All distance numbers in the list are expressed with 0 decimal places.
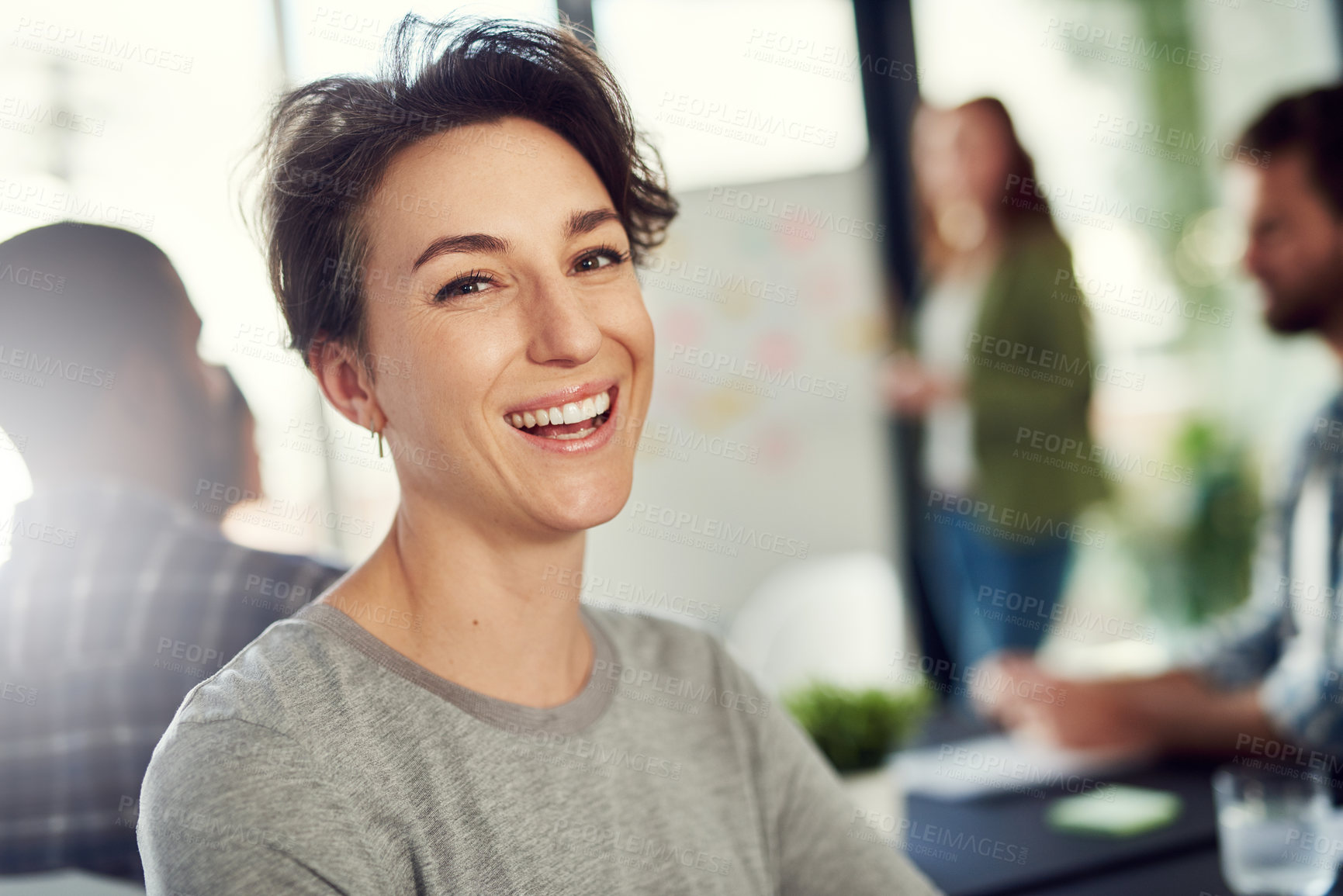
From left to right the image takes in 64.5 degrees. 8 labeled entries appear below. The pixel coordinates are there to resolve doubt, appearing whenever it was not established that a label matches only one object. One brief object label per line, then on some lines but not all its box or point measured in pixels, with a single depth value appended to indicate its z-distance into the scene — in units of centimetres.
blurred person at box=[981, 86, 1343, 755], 151
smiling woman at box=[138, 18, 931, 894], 84
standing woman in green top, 256
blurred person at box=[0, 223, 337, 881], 95
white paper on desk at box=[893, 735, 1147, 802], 143
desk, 113
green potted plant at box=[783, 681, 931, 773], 126
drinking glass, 106
